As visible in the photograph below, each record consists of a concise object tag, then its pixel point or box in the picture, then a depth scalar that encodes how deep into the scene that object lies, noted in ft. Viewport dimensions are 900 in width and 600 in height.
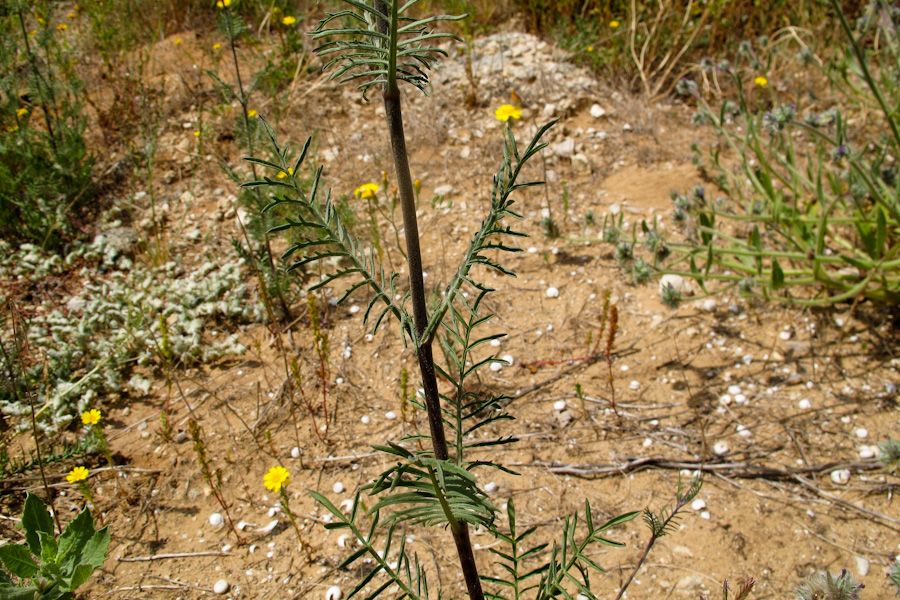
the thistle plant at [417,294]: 1.45
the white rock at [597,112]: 4.23
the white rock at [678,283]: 3.24
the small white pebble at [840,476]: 2.59
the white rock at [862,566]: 2.37
